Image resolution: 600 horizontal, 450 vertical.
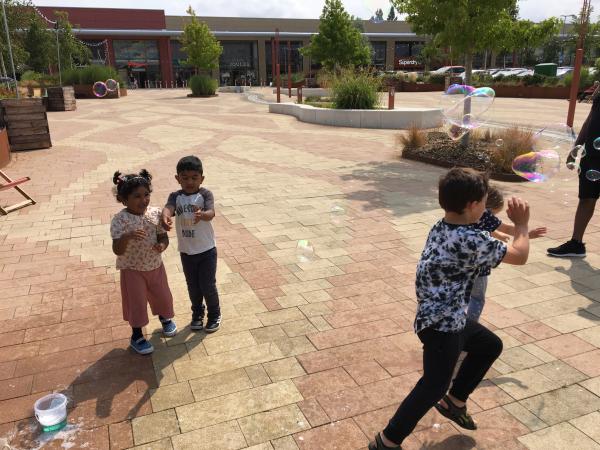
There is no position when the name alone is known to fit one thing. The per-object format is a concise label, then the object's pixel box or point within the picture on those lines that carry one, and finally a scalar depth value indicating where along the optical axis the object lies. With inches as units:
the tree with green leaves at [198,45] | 1593.3
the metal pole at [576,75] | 437.7
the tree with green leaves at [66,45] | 1533.0
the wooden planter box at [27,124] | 518.0
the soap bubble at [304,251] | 216.1
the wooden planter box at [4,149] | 439.5
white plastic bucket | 113.3
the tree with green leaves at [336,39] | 1411.2
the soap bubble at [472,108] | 317.7
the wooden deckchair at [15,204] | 293.3
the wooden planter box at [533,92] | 1231.2
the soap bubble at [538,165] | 189.2
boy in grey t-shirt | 140.3
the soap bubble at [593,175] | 200.2
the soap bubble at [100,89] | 1232.0
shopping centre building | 2010.3
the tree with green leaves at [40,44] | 1512.1
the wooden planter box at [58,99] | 956.6
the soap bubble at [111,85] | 1275.5
